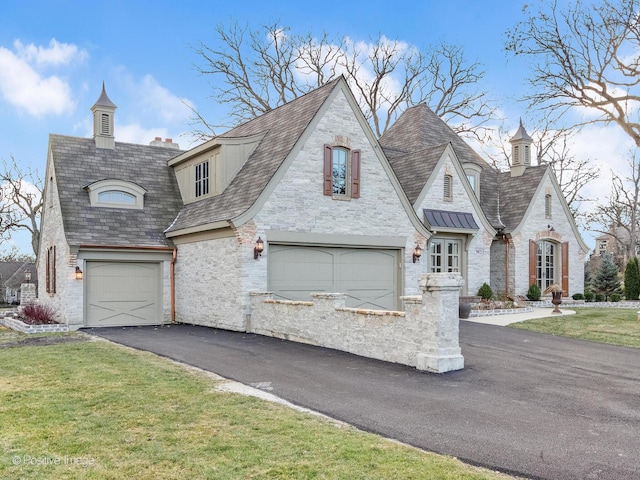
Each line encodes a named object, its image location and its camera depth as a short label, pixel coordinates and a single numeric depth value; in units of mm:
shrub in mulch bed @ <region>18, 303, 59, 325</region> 18344
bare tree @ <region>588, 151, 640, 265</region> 40531
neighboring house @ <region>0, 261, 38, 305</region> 48375
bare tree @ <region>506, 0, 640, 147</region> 21891
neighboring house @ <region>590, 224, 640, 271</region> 49062
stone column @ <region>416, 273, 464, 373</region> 10078
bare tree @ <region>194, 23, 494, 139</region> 36219
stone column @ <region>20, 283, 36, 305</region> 27186
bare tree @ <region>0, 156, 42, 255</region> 41062
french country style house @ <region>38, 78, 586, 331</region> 16516
